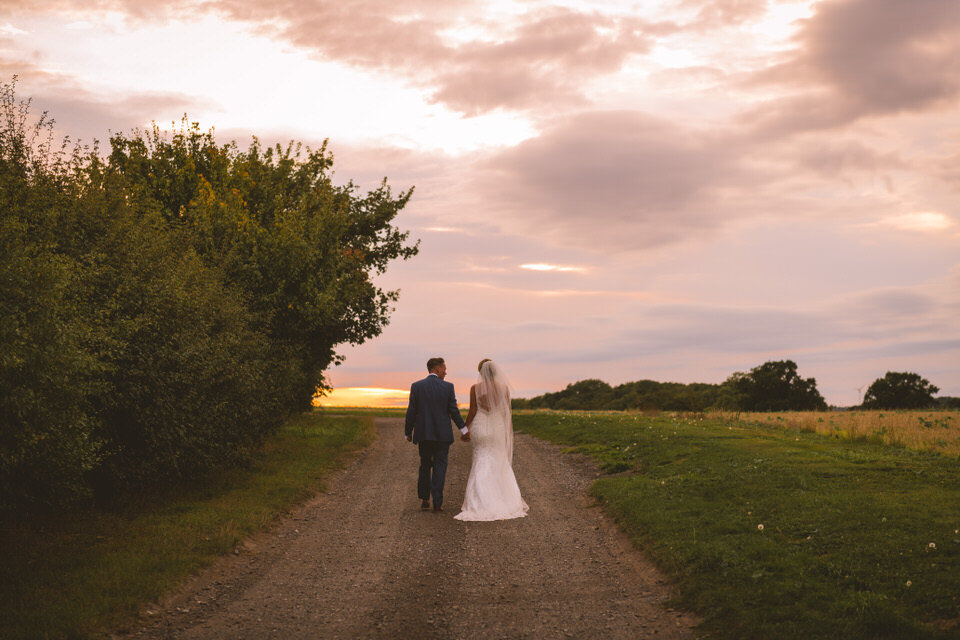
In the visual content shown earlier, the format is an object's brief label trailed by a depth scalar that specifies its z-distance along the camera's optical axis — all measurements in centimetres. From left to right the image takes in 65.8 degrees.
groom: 1552
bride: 1486
